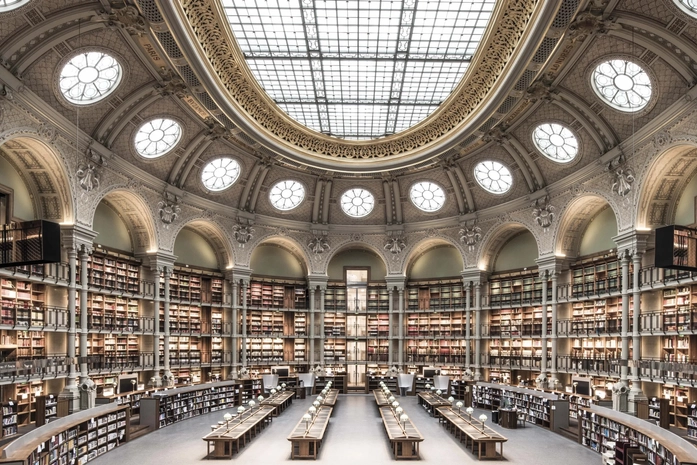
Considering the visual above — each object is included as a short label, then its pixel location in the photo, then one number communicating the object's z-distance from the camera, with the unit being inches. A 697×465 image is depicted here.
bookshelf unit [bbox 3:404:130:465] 447.2
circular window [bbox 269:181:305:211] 1181.1
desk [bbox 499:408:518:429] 800.9
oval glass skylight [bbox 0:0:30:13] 531.2
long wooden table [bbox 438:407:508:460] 604.1
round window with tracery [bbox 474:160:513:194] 1053.5
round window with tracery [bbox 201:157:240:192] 1053.8
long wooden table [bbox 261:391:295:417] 870.6
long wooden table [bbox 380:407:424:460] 608.4
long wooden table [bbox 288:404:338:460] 606.2
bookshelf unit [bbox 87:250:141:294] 858.3
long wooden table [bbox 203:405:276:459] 606.5
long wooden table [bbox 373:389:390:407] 860.6
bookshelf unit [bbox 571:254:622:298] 877.8
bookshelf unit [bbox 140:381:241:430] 784.3
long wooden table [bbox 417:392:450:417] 861.3
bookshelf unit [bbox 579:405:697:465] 458.7
